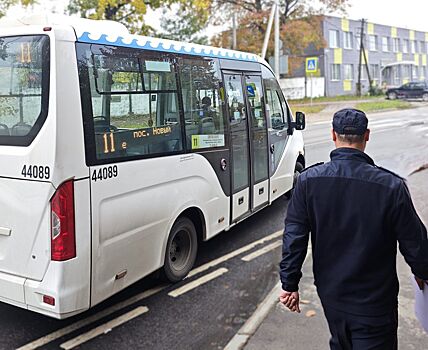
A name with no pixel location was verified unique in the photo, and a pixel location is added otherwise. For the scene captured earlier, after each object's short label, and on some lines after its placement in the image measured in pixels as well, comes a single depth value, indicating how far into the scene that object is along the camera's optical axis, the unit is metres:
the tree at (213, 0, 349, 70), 35.88
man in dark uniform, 2.40
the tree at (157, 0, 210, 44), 34.00
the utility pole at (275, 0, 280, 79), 21.94
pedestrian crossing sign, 27.53
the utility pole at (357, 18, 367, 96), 48.74
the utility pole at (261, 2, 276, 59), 21.34
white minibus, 3.52
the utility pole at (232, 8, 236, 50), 26.95
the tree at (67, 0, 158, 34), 18.41
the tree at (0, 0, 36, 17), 18.13
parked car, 41.78
